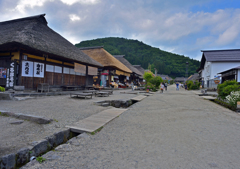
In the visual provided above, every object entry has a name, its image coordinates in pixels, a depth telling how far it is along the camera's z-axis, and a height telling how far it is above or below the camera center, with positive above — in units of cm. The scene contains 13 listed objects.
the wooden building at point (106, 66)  2027 +255
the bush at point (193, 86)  2736 +12
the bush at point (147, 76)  2967 +192
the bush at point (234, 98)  742 -56
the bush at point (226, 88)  855 -2
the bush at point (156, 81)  2219 +69
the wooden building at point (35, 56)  947 +208
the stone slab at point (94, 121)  359 -115
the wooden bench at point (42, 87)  1055 -38
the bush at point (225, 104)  763 -103
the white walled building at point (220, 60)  2614 +505
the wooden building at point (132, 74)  3123 +254
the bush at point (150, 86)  1968 -11
